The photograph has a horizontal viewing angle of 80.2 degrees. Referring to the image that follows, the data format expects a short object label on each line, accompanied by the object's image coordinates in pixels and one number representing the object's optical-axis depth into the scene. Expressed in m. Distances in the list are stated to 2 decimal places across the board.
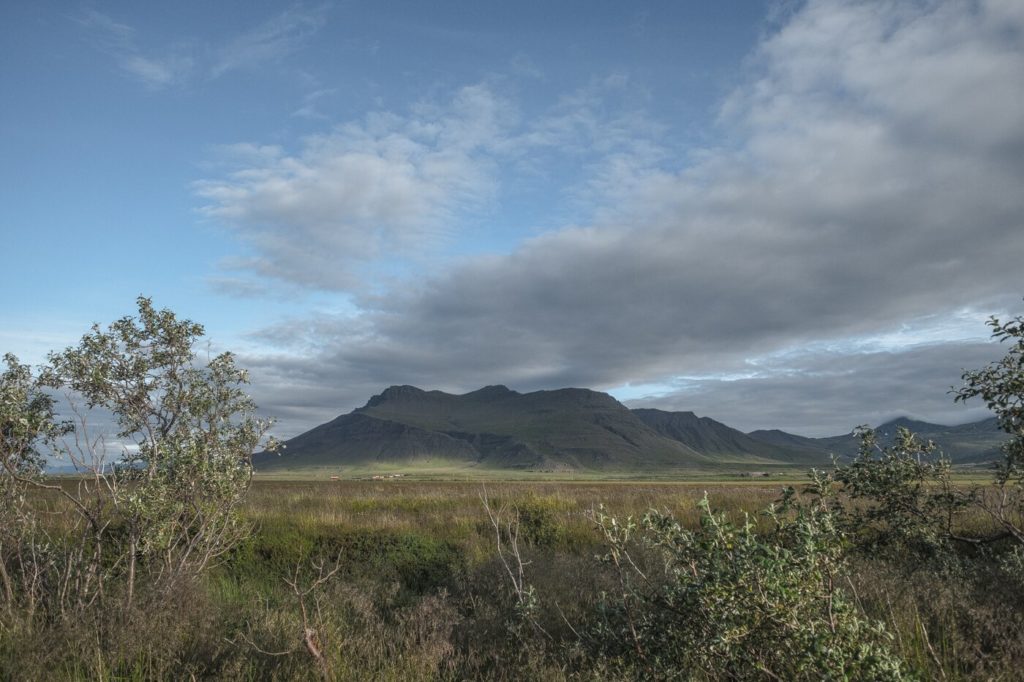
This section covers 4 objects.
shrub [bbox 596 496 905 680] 4.89
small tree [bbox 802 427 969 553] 10.20
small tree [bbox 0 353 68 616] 9.95
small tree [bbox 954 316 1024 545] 8.88
